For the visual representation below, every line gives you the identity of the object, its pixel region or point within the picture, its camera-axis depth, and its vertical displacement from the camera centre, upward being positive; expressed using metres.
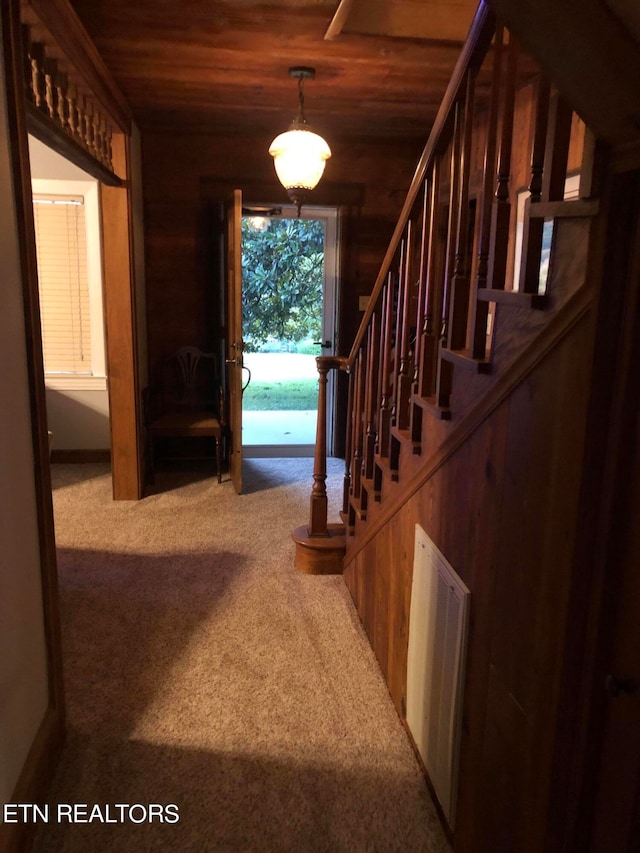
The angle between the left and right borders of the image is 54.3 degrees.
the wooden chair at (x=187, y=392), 4.43 -0.72
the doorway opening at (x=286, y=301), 4.91 -0.05
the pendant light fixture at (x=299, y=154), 3.34 +0.75
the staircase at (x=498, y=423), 1.06 -0.27
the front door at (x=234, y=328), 3.82 -0.21
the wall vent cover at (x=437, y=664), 1.52 -0.96
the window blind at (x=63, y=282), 4.51 +0.05
